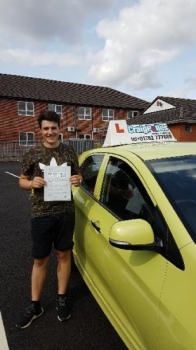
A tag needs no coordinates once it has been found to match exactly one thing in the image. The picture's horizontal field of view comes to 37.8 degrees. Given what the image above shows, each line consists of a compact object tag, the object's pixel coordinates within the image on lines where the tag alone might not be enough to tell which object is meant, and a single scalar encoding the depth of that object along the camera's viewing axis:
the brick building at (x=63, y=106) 31.73
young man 2.50
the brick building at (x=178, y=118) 25.06
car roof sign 3.66
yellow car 1.46
